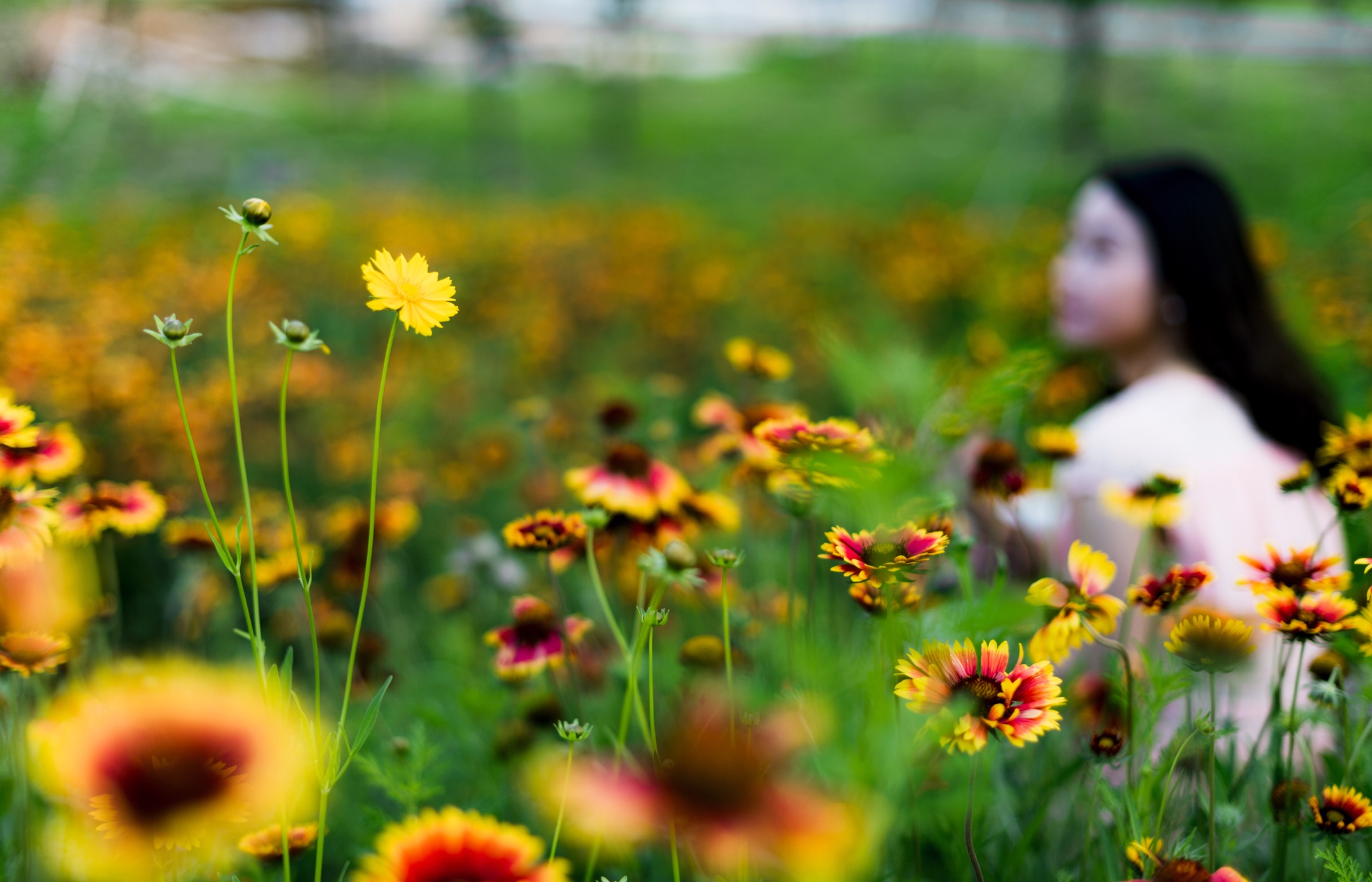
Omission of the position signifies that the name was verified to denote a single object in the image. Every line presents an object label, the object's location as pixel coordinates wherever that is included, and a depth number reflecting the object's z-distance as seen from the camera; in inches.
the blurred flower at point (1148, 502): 33.7
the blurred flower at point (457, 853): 18.9
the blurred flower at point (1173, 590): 27.4
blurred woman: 62.1
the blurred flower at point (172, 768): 19.3
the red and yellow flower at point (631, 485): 33.1
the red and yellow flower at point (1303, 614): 25.0
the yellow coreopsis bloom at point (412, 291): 22.4
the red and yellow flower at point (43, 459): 30.9
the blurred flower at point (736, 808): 15.9
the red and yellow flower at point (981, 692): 21.1
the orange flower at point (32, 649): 27.4
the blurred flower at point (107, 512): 34.8
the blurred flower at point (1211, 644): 25.3
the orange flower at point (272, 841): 25.6
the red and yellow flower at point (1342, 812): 25.6
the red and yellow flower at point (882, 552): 20.7
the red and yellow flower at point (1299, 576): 26.4
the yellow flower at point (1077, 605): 25.5
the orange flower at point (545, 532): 31.0
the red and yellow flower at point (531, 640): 34.1
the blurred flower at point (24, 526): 28.3
